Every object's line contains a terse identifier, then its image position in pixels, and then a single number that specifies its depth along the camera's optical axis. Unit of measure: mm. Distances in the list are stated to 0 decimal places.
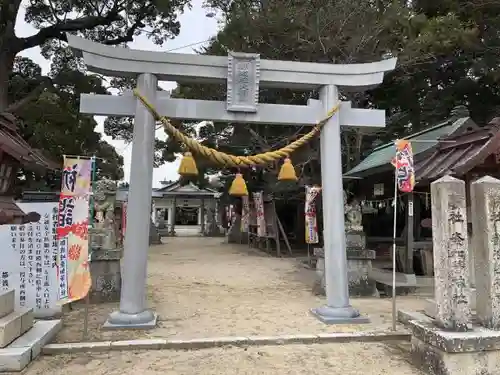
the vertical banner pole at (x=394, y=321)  6730
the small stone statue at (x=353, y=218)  9893
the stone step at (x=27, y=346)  4938
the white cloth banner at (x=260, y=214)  19234
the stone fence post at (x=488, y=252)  5164
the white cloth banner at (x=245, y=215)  22500
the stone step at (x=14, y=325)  5082
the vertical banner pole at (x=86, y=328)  6185
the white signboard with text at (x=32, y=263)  7066
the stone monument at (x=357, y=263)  9688
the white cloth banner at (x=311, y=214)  13906
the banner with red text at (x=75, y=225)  6277
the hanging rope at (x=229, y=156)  7129
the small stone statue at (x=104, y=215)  9508
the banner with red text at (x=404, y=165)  7121
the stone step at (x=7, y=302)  5340
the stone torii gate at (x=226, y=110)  6891
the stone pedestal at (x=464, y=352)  4828
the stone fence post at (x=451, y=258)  5070
